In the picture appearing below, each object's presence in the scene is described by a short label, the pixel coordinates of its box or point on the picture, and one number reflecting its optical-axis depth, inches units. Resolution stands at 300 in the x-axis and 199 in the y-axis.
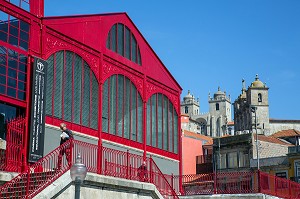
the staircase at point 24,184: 674.8
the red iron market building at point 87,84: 934.4
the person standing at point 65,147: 717.3
